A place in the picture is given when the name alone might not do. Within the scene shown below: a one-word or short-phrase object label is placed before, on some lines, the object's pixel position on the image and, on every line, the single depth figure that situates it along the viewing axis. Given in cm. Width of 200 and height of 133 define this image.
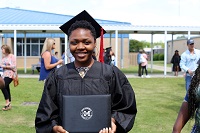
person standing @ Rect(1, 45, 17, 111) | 827
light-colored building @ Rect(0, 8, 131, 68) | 3216
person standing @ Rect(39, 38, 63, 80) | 662
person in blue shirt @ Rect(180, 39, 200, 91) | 793
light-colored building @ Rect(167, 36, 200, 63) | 4478
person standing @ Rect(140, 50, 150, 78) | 1948
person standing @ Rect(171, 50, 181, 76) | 2150
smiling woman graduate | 266
